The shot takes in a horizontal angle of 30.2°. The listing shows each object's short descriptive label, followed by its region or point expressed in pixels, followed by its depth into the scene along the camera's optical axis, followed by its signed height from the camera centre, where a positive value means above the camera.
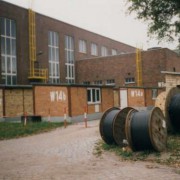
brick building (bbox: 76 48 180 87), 42.50 +4.35
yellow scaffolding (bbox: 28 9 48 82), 42.75 +6.26
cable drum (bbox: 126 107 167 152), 10.14 -0.97
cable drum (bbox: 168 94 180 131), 13.33 -0.56
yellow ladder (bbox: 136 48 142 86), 43.75 +4.35
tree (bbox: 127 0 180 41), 21.36 +5.57
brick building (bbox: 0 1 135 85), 40.19 +7.49
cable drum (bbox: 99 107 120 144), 11.81 -0.93
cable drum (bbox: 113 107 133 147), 11.49 -0.98
